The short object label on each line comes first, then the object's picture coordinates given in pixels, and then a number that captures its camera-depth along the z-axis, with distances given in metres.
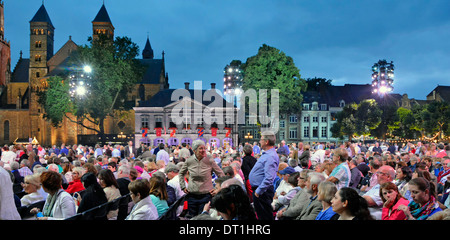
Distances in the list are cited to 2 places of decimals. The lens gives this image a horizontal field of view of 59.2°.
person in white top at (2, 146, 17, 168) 14.78
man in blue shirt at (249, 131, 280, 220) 6.08
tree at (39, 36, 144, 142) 43.03
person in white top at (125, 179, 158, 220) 5.06
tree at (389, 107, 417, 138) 51.50
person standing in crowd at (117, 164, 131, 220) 6.77
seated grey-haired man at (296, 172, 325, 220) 5.41
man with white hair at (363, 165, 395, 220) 5.94
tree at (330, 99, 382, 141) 48.75
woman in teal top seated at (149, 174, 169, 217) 6.02
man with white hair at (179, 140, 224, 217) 7.06
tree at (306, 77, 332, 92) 68.87
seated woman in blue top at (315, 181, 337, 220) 4.73
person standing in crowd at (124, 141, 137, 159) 20.61
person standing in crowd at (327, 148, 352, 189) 6.50
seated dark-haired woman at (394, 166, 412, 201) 7.61
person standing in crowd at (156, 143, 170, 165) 14.48
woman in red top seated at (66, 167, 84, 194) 7.74
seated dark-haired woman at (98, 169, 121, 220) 6.62
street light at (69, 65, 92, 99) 23.16
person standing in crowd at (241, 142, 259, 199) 8.55
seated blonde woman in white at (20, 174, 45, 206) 6.61
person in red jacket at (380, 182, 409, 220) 5.08
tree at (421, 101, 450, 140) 45.00
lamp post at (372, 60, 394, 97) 19.56
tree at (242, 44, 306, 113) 38.50
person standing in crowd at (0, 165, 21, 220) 4.15
